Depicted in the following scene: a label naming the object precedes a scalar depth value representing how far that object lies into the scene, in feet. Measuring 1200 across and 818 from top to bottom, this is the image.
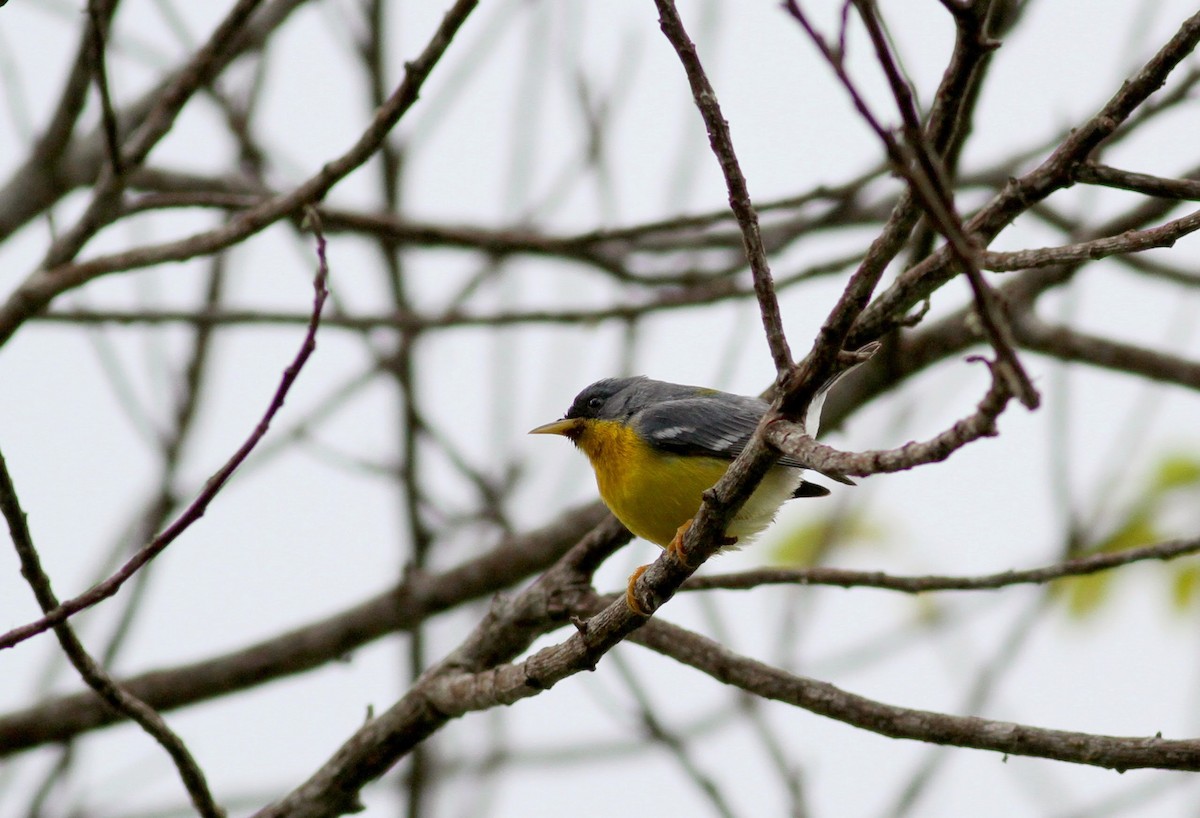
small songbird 31.40
